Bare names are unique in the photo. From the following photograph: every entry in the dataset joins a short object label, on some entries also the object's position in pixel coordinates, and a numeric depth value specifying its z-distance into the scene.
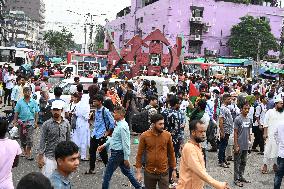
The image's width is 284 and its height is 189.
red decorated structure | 24.89
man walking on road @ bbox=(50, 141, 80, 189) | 3.52
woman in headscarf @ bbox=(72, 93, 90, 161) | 9.31
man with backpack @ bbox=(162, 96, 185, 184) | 7.83
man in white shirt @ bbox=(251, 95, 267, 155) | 11.64
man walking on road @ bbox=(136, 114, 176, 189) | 5.90
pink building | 54.78
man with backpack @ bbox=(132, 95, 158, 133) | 9.52
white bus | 35.81
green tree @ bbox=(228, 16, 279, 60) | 51.59
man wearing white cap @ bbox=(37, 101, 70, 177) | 6.20
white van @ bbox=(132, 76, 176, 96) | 18.78
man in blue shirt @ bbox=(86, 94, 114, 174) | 8.08
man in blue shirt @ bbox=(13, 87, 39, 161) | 9.23
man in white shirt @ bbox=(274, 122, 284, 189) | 7.25
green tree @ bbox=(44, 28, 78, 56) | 84.19
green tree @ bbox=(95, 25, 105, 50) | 105.88
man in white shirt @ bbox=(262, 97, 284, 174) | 9.19
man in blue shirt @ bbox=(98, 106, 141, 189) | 6.77
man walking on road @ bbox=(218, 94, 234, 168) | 9.69
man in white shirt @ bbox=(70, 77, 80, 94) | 14.35
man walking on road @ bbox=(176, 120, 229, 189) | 4.44
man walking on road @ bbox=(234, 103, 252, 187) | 8.28
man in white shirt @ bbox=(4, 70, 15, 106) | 19.33
